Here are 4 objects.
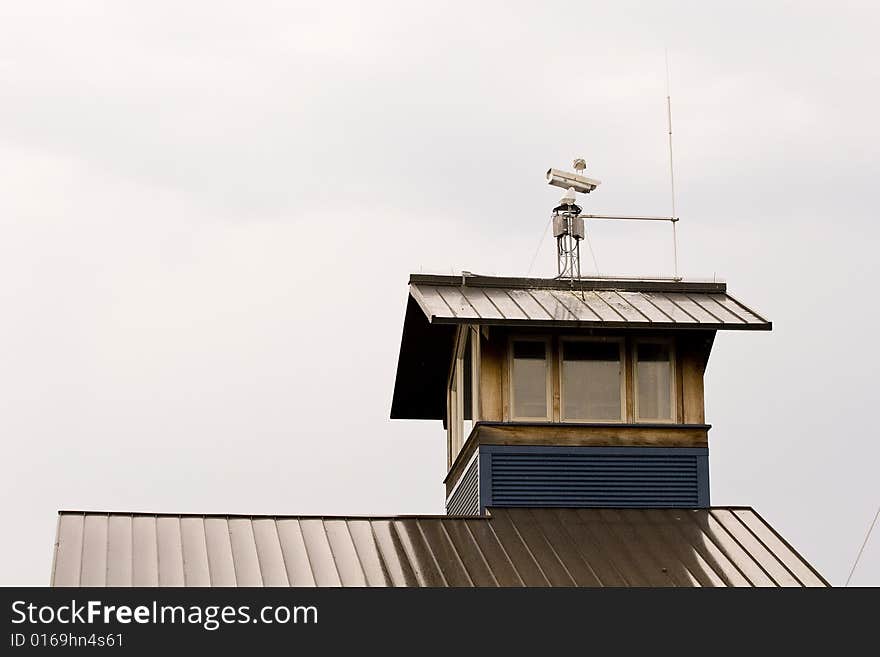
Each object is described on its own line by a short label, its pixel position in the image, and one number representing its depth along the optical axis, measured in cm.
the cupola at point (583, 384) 2388
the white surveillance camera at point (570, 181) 2767
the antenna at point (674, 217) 2694
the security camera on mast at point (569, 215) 2761
